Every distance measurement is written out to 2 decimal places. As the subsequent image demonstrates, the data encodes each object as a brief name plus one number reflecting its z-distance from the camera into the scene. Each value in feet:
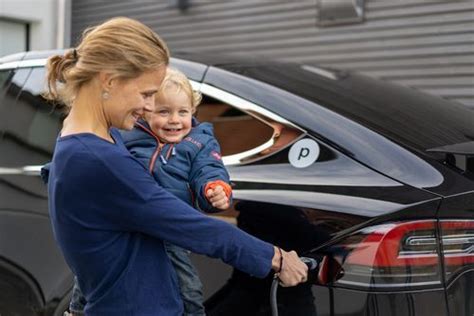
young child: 9.47
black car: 9.31
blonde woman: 8.64
